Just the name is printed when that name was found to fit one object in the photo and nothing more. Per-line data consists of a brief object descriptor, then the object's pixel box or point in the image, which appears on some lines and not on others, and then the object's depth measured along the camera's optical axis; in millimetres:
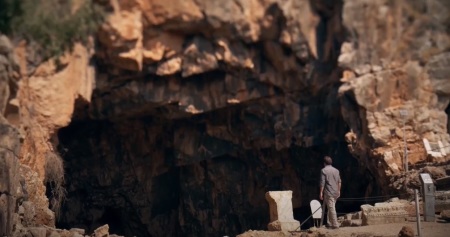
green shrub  20562
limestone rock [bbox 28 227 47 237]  16002
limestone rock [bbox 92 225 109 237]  18781
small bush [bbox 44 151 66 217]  21719
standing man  15672
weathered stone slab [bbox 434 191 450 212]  17750
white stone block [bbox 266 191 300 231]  17781
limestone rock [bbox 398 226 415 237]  13582
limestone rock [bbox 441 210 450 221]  15964
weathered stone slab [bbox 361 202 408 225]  17000
